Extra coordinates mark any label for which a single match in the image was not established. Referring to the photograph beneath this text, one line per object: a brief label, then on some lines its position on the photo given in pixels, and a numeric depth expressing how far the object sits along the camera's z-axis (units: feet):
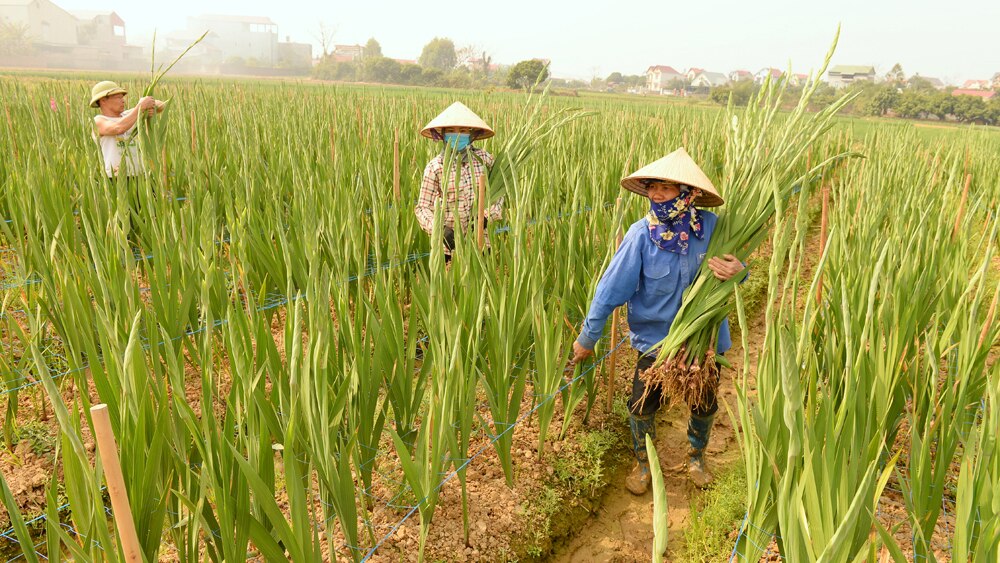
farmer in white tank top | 10.66
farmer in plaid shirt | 8.83
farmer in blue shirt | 5.88
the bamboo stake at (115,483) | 2.73
